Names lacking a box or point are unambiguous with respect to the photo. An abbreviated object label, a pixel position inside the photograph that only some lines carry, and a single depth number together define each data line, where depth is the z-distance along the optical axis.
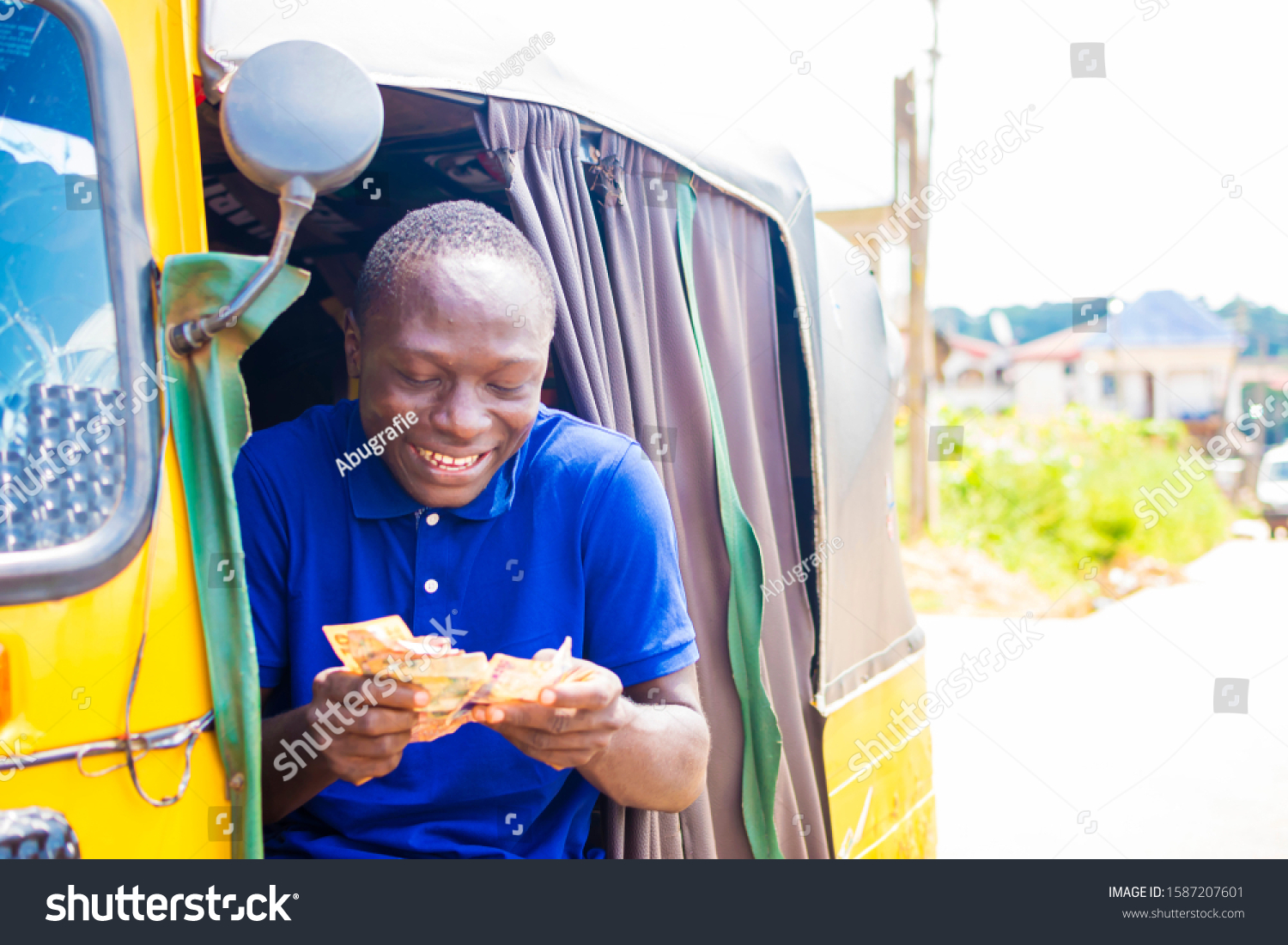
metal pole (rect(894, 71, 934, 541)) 11.48
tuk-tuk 1.32
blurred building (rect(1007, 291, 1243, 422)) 35.56
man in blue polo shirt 1.77
